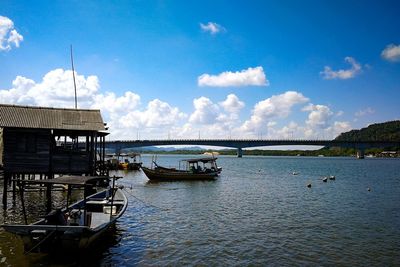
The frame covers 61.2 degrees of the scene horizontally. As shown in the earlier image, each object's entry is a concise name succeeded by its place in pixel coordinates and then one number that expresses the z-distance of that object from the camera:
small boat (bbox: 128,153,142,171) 68.31
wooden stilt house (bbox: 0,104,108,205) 23.16
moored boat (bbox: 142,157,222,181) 48.38
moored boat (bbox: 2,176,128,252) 12.91
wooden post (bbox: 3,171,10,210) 23.56
